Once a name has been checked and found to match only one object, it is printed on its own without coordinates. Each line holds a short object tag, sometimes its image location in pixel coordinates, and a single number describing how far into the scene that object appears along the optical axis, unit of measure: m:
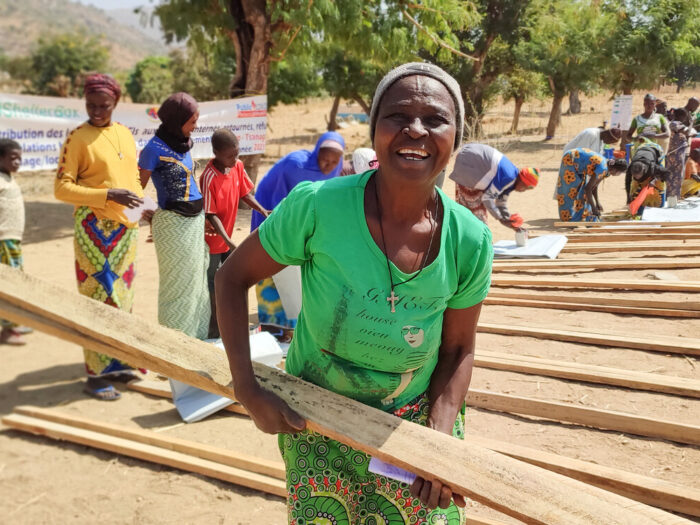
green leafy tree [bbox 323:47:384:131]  23.45
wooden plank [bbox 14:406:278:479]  2.99
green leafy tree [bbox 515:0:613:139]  20.82
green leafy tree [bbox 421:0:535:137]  22.83
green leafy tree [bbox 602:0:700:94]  18.52
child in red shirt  4.34
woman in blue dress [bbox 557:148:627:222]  8.58
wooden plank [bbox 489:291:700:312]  4.11
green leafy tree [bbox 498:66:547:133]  25.20
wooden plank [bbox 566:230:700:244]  6.40
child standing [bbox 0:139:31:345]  5.02
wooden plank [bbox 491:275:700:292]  4.40
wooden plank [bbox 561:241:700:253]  5.80
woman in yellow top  3.71
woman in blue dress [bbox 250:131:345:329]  4.38
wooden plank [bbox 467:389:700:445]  2.68
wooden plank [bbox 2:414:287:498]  2.91
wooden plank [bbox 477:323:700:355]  3.46
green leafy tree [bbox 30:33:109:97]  31.95
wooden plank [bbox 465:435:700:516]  2.25
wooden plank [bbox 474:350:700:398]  3.02
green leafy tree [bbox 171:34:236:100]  24.58
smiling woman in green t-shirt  1.37
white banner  8.62
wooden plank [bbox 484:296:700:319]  4.08
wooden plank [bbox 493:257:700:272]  5.16
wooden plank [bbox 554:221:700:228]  6.97
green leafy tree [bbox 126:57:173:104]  32.56
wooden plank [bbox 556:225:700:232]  6.68
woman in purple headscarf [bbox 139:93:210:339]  3.92
